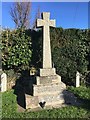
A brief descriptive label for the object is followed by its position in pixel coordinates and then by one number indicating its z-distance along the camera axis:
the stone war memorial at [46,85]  3.84
